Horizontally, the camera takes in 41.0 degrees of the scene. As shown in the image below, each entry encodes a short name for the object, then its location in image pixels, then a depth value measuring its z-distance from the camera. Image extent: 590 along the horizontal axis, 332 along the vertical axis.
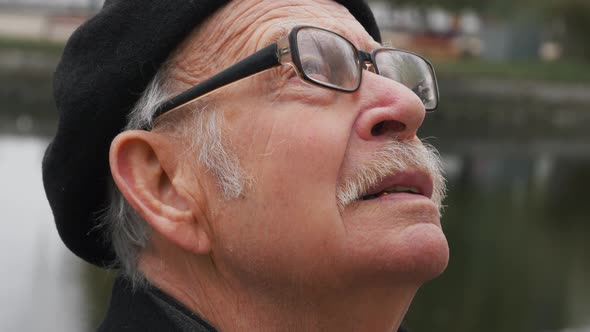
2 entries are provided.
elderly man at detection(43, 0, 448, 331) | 1.49
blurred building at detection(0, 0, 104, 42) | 22.55
